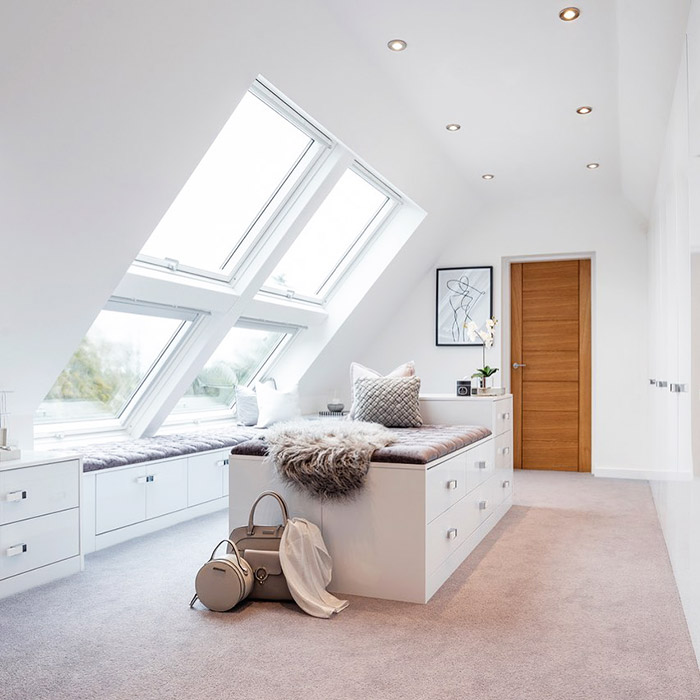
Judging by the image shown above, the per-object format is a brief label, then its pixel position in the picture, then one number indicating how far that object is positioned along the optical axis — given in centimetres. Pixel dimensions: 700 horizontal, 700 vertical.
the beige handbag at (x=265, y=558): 265
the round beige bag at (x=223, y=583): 254
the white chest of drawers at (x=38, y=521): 273
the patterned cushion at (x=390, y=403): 396
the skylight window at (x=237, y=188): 366
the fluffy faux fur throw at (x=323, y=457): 276
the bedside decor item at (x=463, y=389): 434
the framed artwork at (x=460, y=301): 629
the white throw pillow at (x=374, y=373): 424
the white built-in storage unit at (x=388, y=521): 271
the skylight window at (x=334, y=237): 482
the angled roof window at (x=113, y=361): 384
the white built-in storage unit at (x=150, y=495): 342
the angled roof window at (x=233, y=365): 498
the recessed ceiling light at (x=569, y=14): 296
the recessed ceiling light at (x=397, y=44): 328
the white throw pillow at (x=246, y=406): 528
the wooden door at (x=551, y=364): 613
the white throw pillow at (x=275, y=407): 510
